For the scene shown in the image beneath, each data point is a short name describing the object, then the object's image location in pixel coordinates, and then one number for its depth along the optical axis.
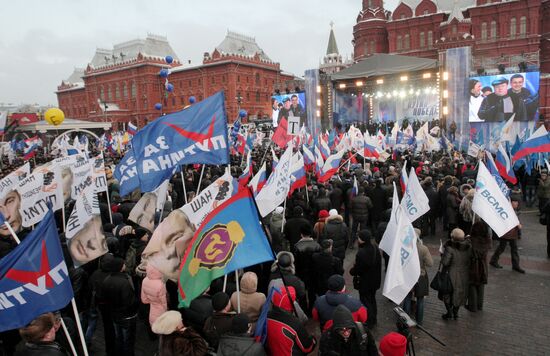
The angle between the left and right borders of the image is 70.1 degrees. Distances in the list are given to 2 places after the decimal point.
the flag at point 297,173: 9.66
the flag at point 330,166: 11.57
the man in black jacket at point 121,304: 4.98
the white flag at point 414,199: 7.14
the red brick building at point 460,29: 44.56
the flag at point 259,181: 9.03
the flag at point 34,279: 3.53
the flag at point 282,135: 14.04
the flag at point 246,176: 10.43
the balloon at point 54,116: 16.67
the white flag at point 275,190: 7.61
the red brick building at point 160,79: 59.28
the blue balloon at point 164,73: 12.78
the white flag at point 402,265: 5.11
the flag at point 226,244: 4.04
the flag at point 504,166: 11.03
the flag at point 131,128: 20.97
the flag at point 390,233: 5.89
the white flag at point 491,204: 6.59
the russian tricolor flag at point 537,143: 11.49
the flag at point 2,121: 14.93
